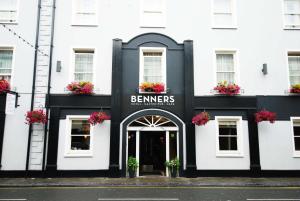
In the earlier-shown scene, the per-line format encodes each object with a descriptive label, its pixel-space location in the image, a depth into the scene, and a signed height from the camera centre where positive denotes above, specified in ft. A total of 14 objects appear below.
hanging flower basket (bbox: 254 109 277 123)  42.37 +4.61
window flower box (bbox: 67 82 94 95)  43.09 +9.13
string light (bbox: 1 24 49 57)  44.18 +16.68
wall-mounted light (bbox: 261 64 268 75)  45.13 +13.03
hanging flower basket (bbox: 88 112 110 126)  41.22 +3.99
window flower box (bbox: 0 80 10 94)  41.82 +9.12
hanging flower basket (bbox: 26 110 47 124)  40.73 +4.07
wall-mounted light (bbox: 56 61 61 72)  43.80 +12.94
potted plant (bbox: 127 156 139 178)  41.75 -3.62
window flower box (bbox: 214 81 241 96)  44.21 +9.35
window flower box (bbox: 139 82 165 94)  43.73 +9.49
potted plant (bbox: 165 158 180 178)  42.06 -3.61
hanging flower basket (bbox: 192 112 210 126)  41.39 +3.96
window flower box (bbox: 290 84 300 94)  44.86 +9.57
